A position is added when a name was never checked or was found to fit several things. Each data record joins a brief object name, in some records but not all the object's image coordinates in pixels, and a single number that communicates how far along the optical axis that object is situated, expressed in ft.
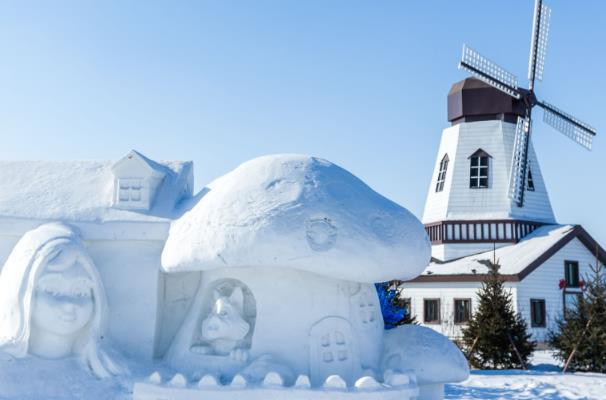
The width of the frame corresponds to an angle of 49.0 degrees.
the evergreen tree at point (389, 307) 38.75
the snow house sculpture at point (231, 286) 20.48
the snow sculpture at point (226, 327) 21.27
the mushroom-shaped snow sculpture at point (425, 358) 22.76
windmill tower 85.40
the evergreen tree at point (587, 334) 45.55
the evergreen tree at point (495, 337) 49.83
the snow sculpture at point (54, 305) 20.79
